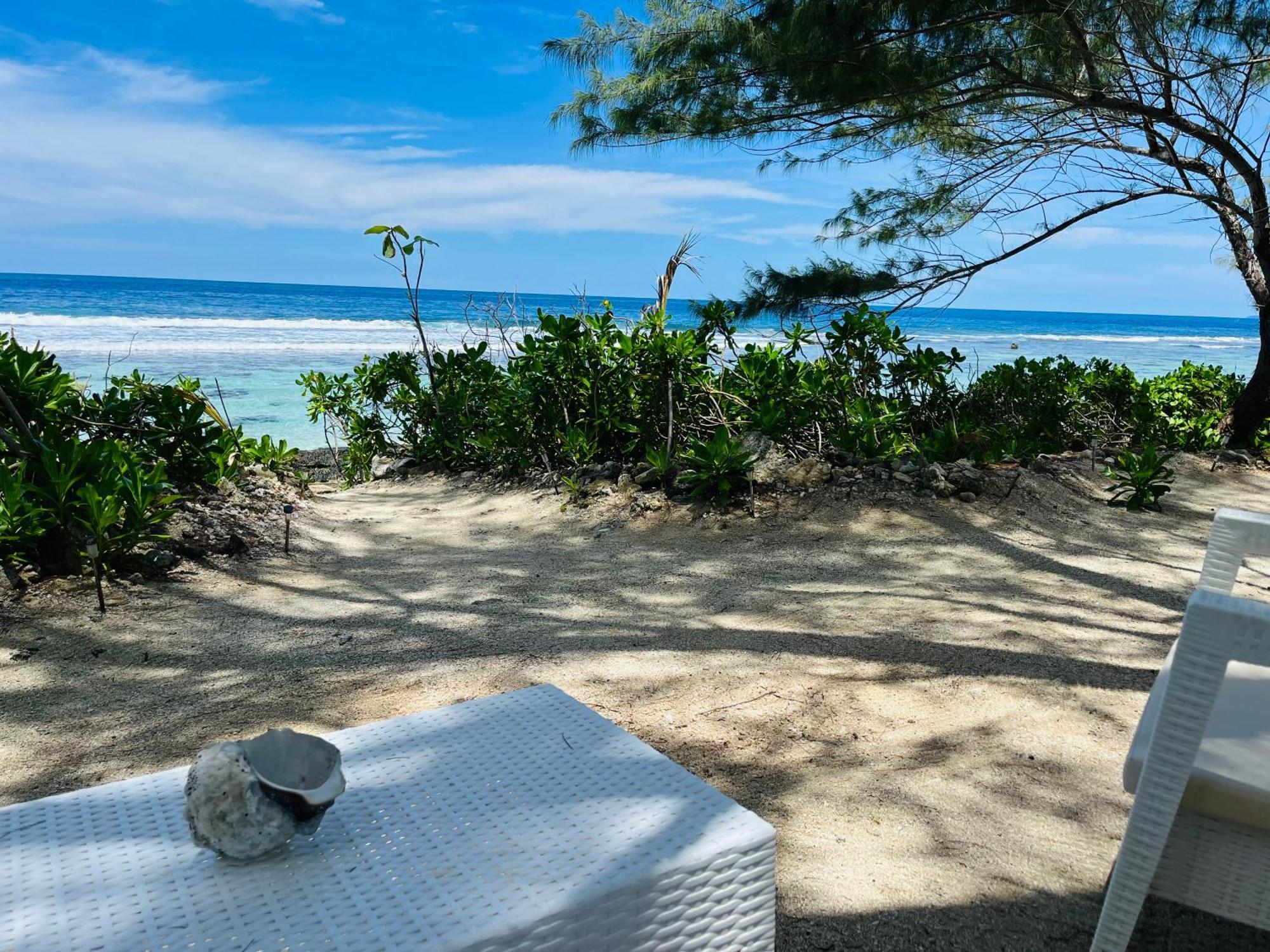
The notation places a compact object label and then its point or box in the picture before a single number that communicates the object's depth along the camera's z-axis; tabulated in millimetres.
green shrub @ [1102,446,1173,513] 4293
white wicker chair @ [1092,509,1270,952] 924
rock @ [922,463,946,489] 4223
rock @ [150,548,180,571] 3117
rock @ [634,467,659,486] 4453
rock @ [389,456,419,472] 5992
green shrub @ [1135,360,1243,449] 5648
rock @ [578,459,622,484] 4688
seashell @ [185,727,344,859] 891
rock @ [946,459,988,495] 4230
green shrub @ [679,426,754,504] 4094
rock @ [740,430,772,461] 4348
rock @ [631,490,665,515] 4238
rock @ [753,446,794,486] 4324
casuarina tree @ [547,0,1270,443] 3475
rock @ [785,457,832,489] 4301
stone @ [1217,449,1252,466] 5430
